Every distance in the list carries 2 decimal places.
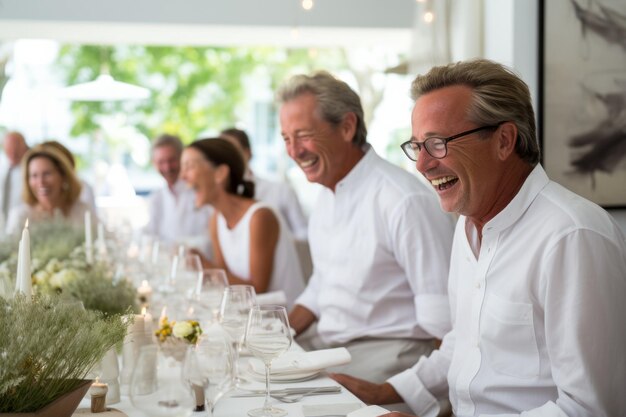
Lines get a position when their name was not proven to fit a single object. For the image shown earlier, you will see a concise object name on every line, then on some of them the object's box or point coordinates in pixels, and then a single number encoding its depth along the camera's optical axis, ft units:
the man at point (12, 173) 23.93
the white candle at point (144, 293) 8.91
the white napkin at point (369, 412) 5.39
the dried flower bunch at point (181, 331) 6.63
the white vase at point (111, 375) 6.20
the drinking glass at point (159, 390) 5.07
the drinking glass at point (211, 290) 8.46
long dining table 5.74
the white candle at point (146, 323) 6.70
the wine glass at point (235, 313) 7.04
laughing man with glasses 5.37
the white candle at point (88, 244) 11.18
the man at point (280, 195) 20.72
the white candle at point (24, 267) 5.68
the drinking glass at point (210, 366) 5.21
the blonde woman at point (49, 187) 17.61
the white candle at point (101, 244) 12.50
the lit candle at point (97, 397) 5.43
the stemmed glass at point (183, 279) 9.32
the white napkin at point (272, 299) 10.09
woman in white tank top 12.57
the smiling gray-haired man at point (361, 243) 8.87
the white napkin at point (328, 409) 5.71
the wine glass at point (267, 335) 5.79
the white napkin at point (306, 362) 6.73
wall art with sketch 13.30
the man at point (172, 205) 21.43
